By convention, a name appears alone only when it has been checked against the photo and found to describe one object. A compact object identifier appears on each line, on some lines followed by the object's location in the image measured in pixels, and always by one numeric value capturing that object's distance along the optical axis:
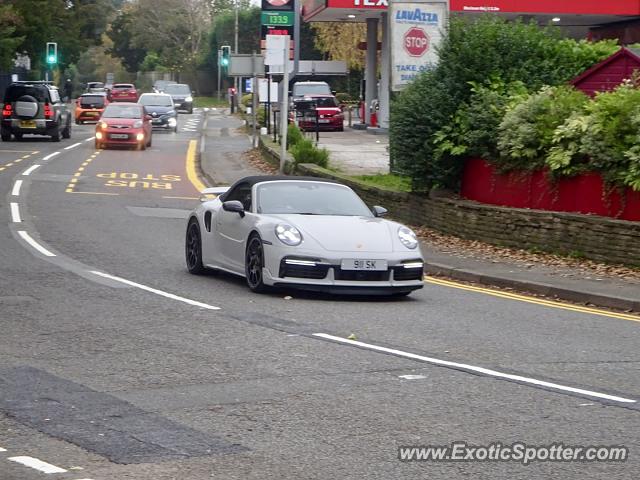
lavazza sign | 23.41
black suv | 47.66
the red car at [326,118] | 53.22
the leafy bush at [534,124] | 18.98
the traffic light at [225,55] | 72.00
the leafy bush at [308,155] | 30.80
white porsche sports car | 13.86
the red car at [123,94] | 84.88
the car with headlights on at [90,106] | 69.19
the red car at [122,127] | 45.22
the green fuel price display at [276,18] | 37.62
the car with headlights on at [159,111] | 58.78
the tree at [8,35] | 53.36
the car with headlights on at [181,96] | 80.12
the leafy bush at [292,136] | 35.50
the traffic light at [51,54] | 74.18
